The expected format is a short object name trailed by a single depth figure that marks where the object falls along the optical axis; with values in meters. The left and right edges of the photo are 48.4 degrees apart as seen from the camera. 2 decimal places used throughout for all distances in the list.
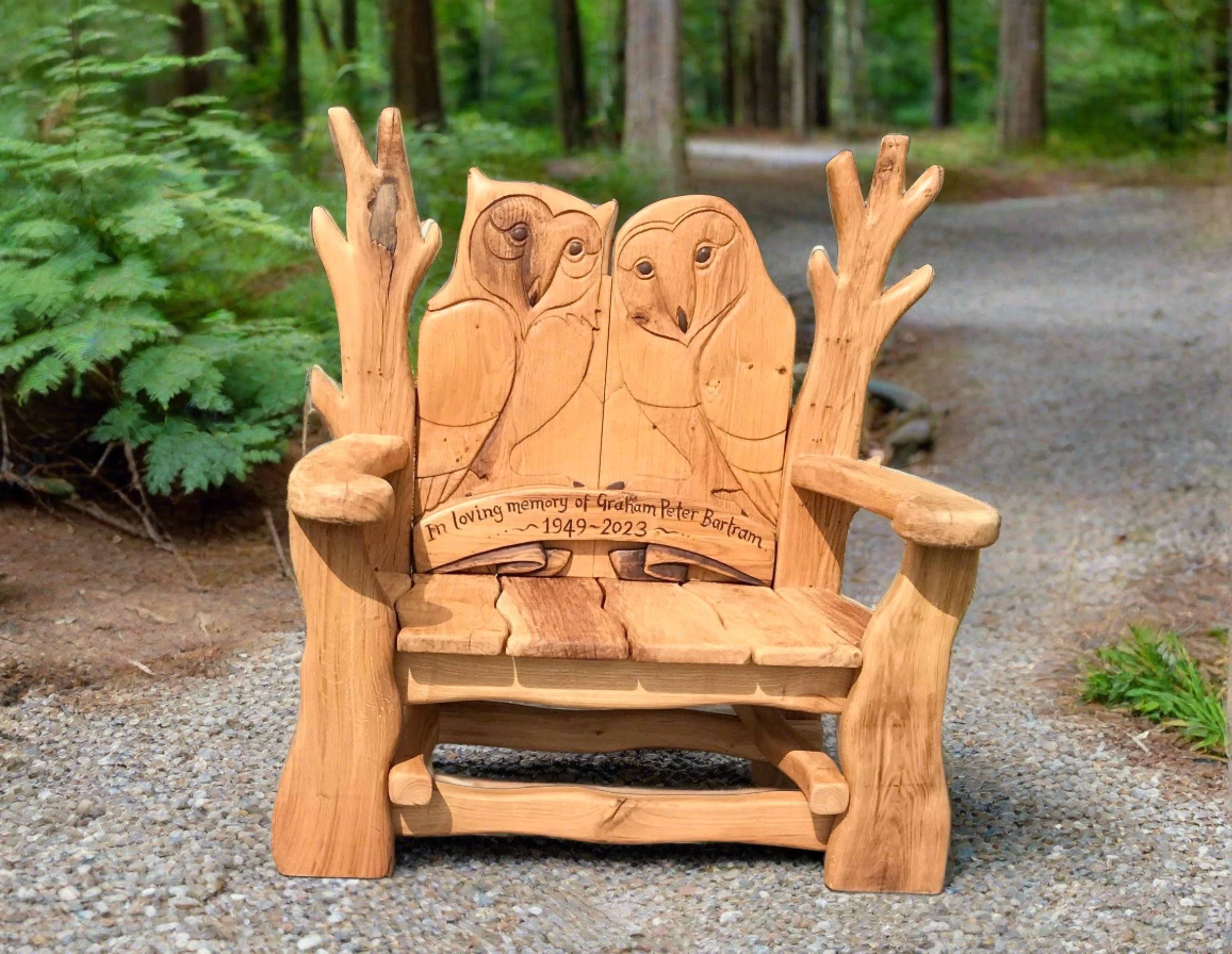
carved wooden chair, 2.61
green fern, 4.38
